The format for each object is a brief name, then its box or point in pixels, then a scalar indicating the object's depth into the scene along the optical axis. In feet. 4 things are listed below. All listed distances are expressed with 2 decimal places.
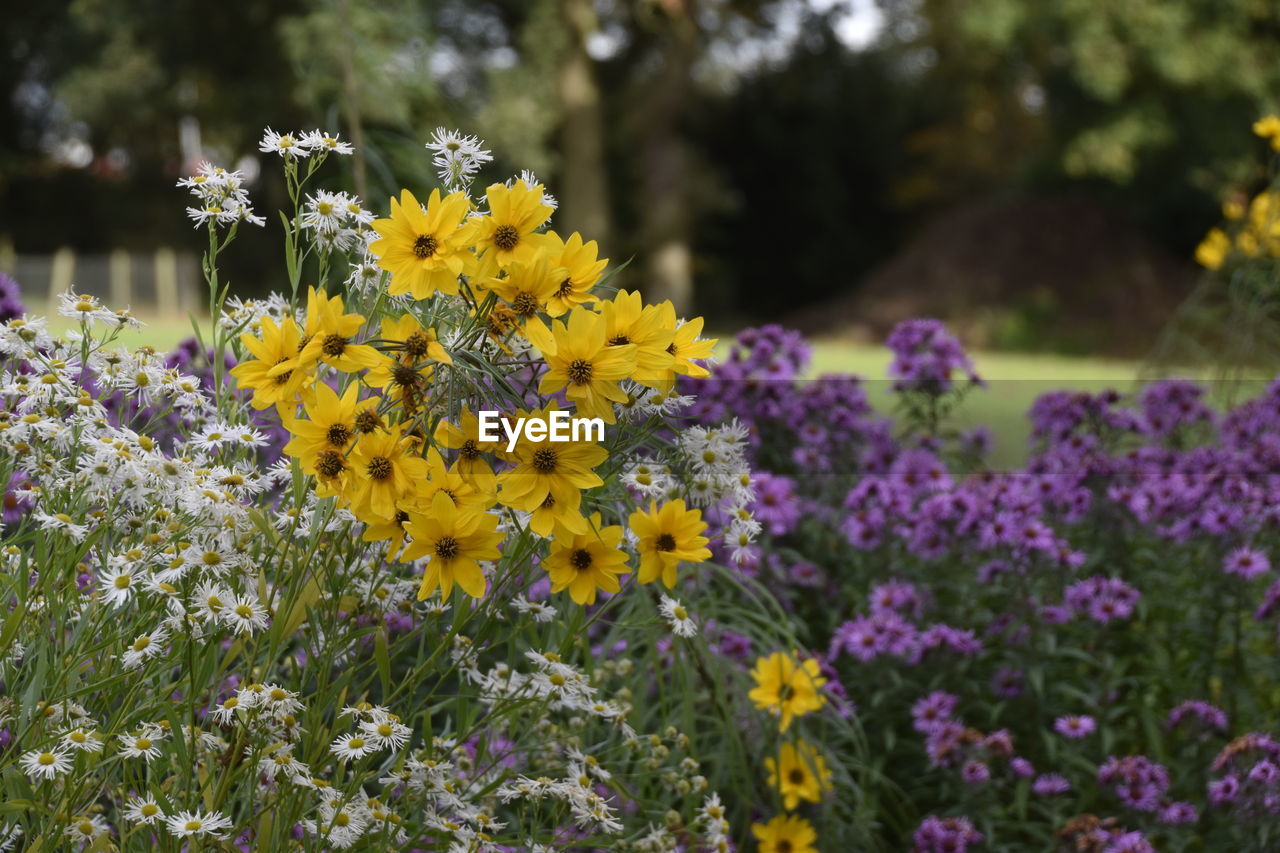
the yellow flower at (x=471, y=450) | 4.51
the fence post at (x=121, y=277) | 68.18
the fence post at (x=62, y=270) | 67.05
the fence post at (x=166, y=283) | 68.23
